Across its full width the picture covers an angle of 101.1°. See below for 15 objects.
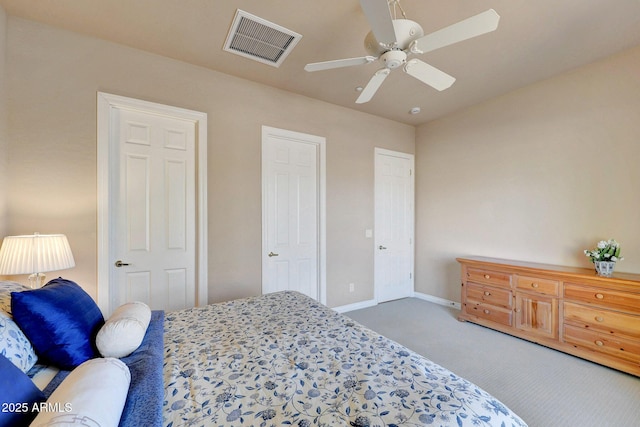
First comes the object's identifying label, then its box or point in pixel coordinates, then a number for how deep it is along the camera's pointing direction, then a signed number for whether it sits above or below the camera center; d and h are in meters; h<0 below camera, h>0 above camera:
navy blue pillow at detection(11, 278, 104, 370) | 1.08 -0.48
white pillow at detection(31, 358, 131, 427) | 0.66 -0.51
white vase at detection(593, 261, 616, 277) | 2.35 -0.49
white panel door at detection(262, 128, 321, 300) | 3.14 +0.01
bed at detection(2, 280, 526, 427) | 0.86 -0.67
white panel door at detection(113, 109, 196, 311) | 2.42 +0.02
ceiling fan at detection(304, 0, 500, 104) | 1.40 +1.04
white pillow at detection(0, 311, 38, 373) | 0.95 -0.49
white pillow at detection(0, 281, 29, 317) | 1.13 -0.39
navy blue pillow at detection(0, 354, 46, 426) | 0.68 -0.51
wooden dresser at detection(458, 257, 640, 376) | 2.21 -0.93
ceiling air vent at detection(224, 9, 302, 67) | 2.10 +1.52
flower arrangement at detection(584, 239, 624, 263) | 2.38 -0.36
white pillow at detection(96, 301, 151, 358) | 1.17 -0.56
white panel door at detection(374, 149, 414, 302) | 4.07 -0.18
